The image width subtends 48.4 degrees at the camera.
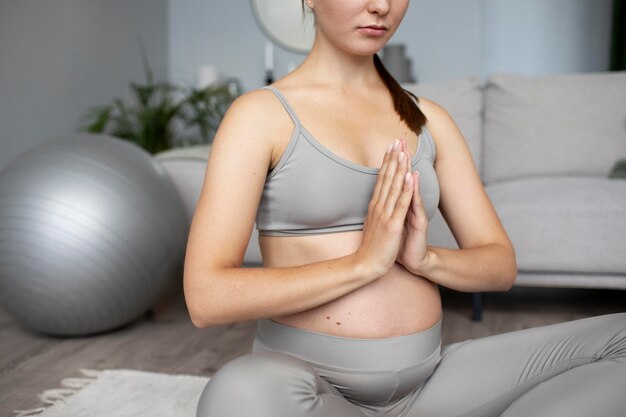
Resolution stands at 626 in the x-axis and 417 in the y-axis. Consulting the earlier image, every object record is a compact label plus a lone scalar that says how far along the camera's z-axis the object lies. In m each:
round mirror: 4.79
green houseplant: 3.80
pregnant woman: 0.93
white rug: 1.65
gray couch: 2.35
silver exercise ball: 2.10
